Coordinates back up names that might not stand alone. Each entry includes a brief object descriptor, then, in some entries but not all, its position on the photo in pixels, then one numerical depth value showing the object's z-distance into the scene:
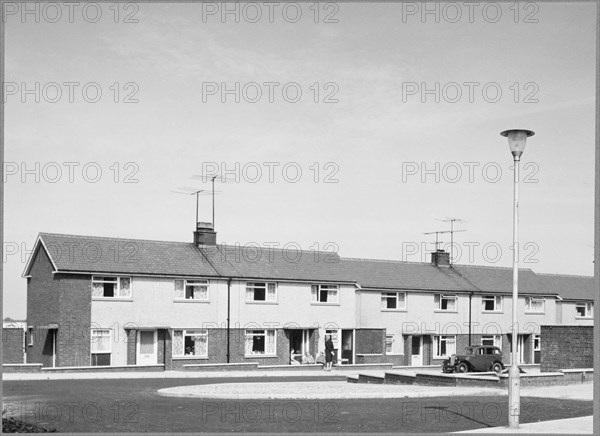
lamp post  16.30
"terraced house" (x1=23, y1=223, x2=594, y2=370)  44.41
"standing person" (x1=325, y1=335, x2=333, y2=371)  42.97
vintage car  41.56
